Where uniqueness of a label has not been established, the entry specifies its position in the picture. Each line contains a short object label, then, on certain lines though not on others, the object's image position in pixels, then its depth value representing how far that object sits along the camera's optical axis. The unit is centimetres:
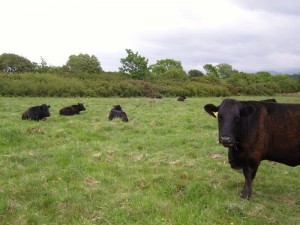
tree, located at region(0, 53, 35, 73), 5353
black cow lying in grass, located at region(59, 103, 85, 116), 1797
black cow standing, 660
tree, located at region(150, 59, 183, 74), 10375
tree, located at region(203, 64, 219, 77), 10738
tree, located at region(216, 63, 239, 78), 11294
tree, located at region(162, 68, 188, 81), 6708
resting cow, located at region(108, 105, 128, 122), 1572
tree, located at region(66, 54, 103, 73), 6121
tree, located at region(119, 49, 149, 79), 6109
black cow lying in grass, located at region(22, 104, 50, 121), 1548
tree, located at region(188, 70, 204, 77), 9294
